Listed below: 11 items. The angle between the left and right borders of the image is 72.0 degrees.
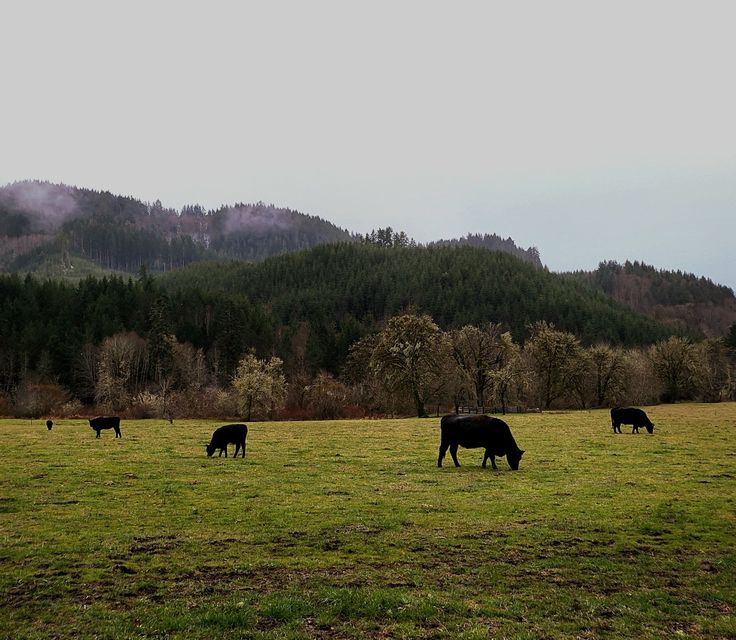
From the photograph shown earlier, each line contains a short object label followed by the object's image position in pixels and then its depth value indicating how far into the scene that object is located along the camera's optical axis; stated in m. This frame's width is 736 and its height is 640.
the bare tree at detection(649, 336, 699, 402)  110.12
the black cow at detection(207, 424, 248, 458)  31.64
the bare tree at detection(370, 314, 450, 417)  73.81
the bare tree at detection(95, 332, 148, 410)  93.06
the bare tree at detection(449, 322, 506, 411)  81.75
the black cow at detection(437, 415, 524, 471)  26.94
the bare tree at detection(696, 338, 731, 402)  112.19
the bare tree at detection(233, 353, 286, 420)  76.31
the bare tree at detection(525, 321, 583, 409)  94.31
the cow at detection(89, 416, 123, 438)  43.09
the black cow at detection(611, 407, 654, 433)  43.19
